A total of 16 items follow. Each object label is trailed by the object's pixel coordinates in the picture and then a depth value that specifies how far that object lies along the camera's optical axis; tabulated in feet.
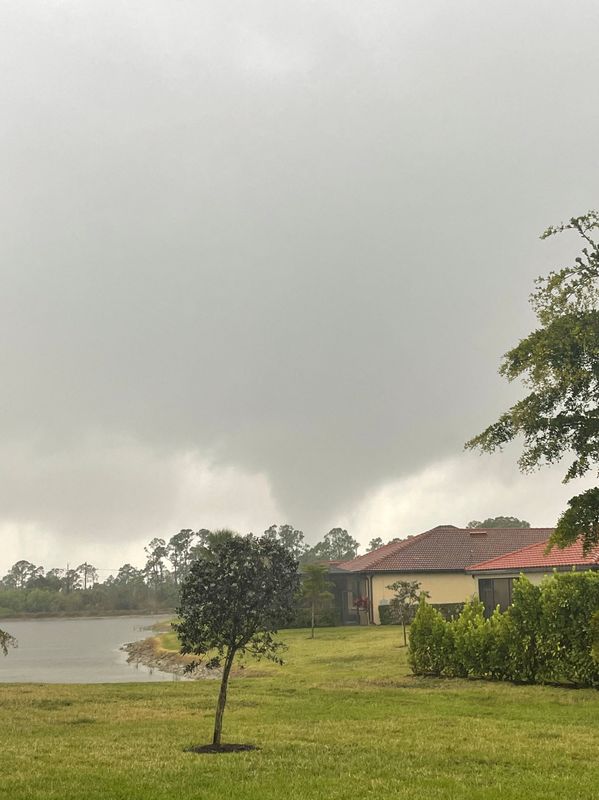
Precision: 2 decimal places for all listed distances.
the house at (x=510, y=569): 126.72
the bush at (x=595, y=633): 47.05
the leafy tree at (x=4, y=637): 87.97
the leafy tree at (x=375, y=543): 573.20
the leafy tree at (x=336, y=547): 588.50
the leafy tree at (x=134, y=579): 629.68
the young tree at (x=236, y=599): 52.42
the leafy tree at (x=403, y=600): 145.99
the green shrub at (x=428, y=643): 95.15
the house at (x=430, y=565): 196.13
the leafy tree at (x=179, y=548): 621.72
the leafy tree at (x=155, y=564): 615.98
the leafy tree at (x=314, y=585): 193.16
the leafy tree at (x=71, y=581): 610.52
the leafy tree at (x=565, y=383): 51.47
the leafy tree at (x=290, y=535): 616.39
